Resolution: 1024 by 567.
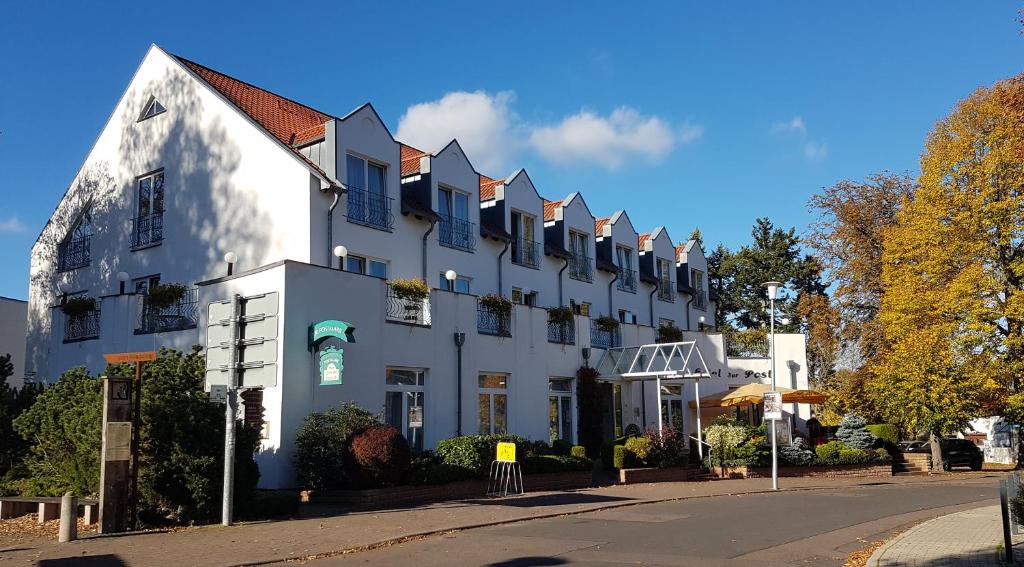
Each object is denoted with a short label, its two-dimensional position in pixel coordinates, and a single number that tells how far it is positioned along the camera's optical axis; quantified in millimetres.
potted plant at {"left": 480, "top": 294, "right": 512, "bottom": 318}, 25219
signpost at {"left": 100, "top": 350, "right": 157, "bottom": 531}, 14172
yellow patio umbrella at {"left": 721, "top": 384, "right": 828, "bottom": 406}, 32062
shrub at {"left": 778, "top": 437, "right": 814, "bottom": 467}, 28719
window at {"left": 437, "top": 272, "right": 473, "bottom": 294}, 26708
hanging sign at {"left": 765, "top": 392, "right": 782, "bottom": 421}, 23734
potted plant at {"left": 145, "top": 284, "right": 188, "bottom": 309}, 22688
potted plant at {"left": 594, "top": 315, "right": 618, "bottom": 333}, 30766
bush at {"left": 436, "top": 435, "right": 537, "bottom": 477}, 19984
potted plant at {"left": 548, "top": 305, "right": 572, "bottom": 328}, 28281
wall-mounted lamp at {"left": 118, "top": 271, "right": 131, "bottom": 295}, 25270
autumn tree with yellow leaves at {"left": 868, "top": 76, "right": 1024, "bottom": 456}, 31500
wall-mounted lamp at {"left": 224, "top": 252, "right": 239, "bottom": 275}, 22228
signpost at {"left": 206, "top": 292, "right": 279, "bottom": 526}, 14445
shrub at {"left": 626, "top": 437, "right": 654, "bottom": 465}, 25266
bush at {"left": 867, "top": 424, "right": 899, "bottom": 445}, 35469
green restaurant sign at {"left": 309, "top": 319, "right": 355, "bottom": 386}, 18047
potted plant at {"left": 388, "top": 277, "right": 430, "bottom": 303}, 22297
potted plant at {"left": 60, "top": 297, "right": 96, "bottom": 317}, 25109
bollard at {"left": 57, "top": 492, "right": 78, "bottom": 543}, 12750
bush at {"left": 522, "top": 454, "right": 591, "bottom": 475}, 21845
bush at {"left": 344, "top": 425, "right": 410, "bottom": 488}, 17734
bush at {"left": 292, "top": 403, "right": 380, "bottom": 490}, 18406
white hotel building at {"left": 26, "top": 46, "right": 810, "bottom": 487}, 20812
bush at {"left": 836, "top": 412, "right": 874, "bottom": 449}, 32156
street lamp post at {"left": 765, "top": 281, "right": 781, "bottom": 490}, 23852
